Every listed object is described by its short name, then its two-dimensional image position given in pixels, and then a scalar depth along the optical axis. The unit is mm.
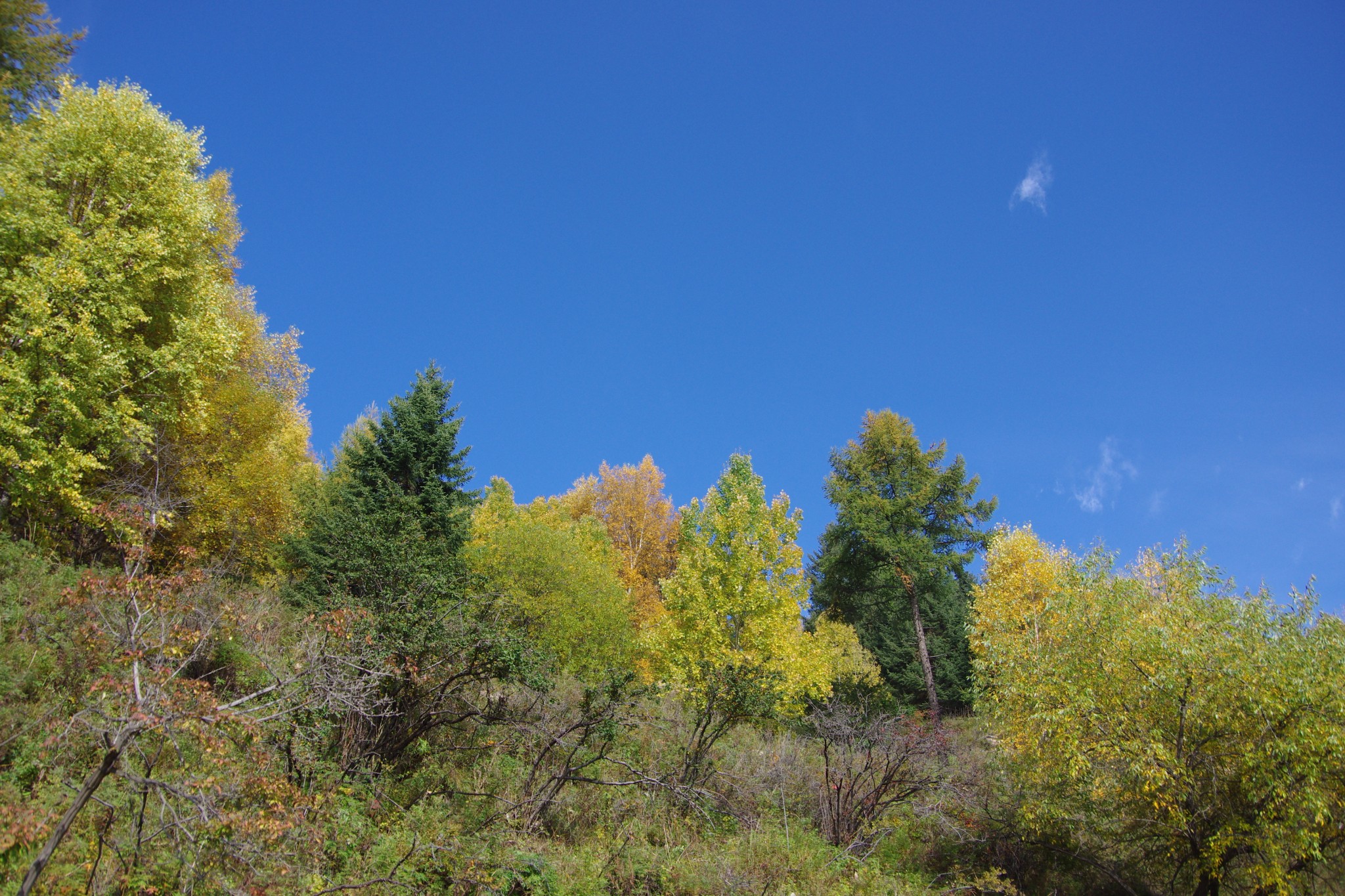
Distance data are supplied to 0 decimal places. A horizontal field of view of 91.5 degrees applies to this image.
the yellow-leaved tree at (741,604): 16625
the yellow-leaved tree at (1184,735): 8258
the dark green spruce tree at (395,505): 11172
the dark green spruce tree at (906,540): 26656
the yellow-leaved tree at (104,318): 11664
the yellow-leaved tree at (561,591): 19438
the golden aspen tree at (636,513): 37438
